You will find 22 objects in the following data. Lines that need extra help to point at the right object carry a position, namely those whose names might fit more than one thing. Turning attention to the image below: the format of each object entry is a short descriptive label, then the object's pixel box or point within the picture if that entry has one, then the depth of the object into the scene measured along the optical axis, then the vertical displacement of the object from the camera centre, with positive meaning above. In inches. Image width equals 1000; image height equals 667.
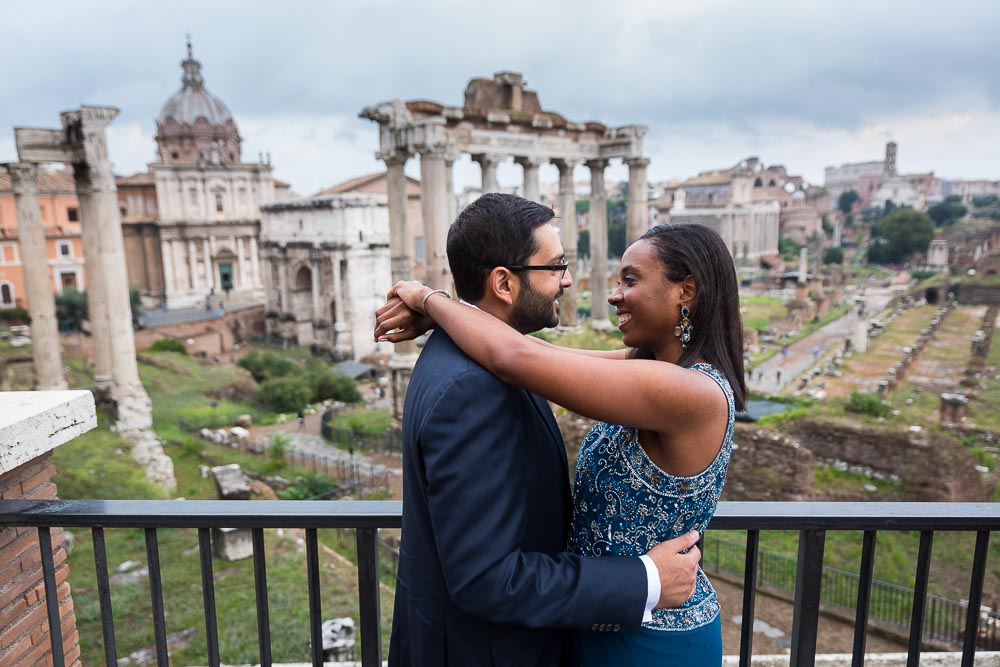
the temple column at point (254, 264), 1822.1 -65.9
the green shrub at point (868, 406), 661.3 -159.5
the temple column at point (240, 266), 1791.3 -70.7
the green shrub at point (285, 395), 979.9 -211.1
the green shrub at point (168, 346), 1194.0 -173.2
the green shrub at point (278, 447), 657.6 -192.1
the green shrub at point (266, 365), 1139.3 -200.8
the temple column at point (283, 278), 1498.5 -83.5
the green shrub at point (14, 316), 1232.2 -124.8
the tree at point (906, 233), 2807.6 -21.1
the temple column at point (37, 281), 592.1 -33.0
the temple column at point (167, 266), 1699.1 -63.0
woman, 65.6 -14.9
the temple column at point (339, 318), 1369.3 -152.0
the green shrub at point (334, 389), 1028.5 -212.5
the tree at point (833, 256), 3024.1 -112.0
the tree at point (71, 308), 1282.0 -118.6
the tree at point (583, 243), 3048.7 -44.5
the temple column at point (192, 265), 1727.4 -62.9
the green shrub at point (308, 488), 536.5 -186.3
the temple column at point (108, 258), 571.5 -14.7
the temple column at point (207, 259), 1744.2 -50.9
